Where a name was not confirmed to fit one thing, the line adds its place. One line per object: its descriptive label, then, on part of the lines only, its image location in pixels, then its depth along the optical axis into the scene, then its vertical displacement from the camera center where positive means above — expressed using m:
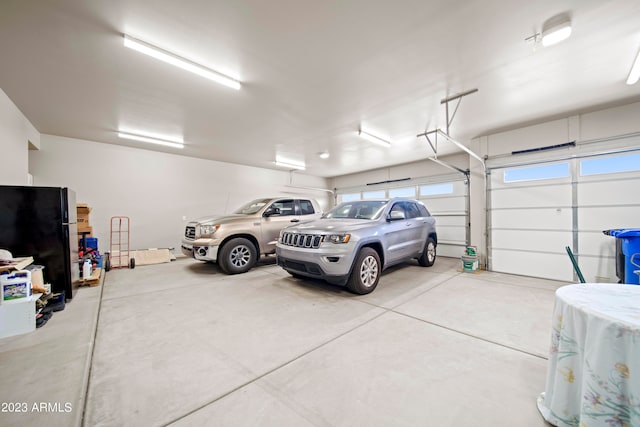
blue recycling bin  3.48 -0.57
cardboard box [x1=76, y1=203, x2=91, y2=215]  5.08 +0.12
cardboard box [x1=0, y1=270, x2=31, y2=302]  2.49 -0.80
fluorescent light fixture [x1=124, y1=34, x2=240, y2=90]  2.65 +2.00
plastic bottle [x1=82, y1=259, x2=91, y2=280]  4.24 -1.07
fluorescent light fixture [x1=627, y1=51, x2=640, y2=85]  2.89 +1.91
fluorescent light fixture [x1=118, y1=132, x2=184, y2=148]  5.71 +2.01
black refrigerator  3.15 -0.21
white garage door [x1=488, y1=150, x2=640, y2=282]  4.29 +0.00
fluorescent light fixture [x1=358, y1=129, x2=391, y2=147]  5.71 +2.02
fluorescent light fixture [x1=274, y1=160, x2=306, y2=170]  8.75 +2.00
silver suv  3.50 -0.52
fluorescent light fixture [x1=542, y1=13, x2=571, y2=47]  2.38 +2.01
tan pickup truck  4.98 -0.47
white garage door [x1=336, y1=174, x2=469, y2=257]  7.32 +0.28
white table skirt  1.03 -0.76
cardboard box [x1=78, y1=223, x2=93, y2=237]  5.12 -0.32
